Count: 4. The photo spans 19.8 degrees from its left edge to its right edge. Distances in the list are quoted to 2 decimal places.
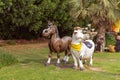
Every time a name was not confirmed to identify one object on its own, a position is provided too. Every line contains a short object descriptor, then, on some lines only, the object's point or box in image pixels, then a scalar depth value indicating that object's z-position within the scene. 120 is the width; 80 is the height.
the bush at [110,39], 17.66
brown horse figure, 11.57
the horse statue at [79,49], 10.92
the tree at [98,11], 15.91
